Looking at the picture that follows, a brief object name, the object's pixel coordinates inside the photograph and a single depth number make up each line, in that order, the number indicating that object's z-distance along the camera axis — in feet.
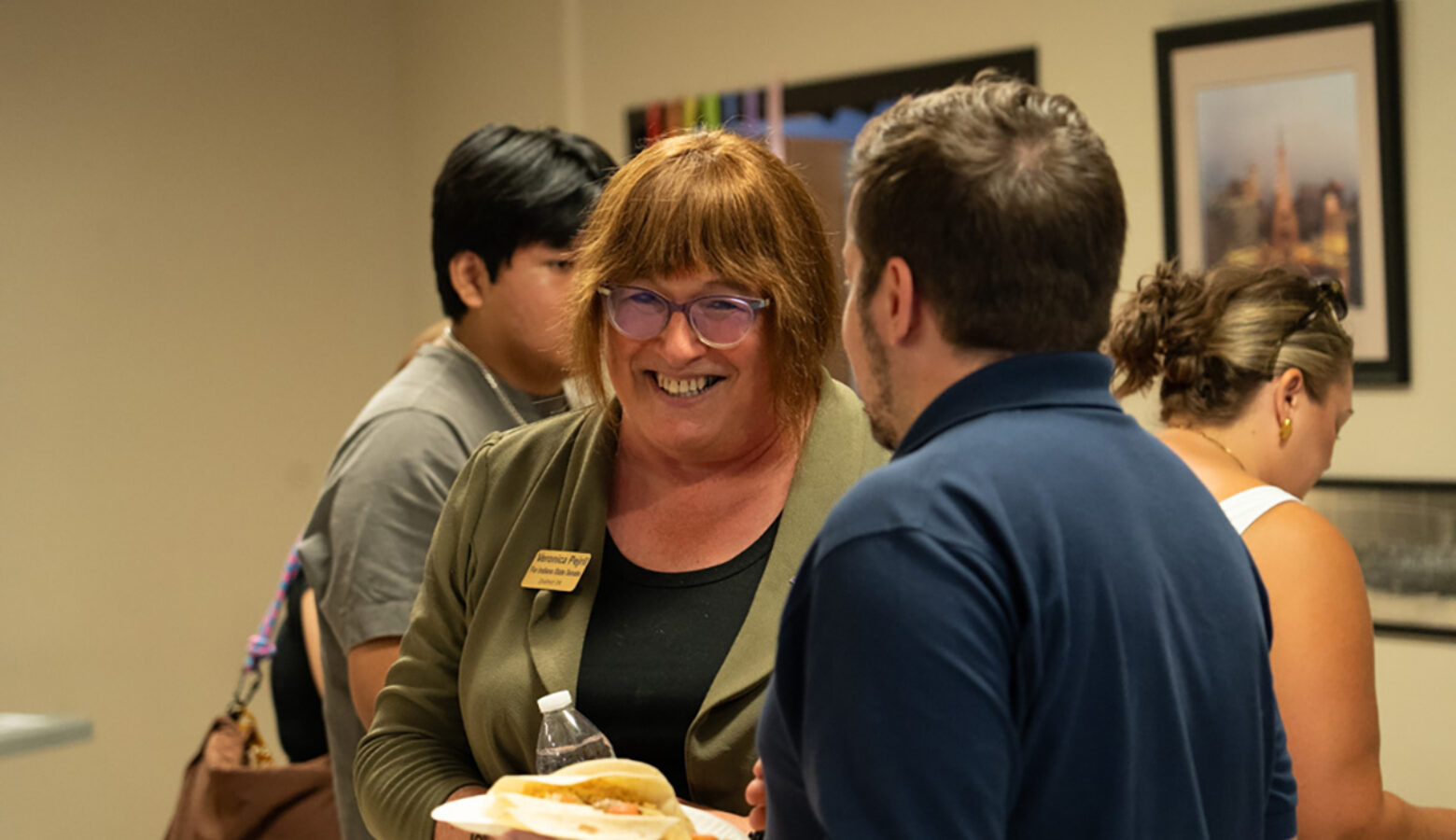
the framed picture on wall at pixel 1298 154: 10.25
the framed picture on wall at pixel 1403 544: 10.16
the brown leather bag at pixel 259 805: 8.63
